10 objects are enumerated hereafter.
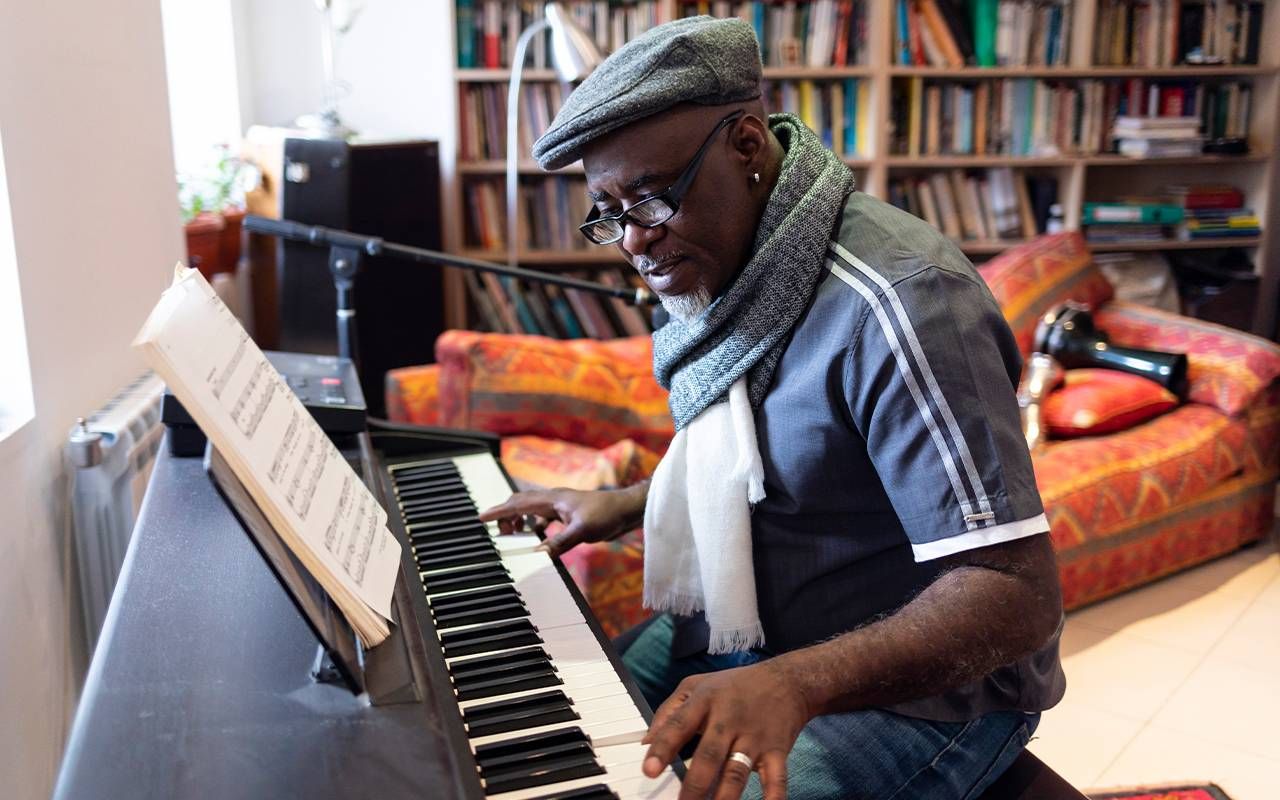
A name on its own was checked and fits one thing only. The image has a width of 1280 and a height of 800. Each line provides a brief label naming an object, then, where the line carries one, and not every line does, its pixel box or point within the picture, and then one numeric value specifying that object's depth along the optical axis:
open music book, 0.93
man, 1.08
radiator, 1.73
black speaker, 3.65
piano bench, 1.28
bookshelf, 4.42
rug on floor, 2.30
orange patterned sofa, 2.65
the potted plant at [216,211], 3.13
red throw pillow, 3.32
